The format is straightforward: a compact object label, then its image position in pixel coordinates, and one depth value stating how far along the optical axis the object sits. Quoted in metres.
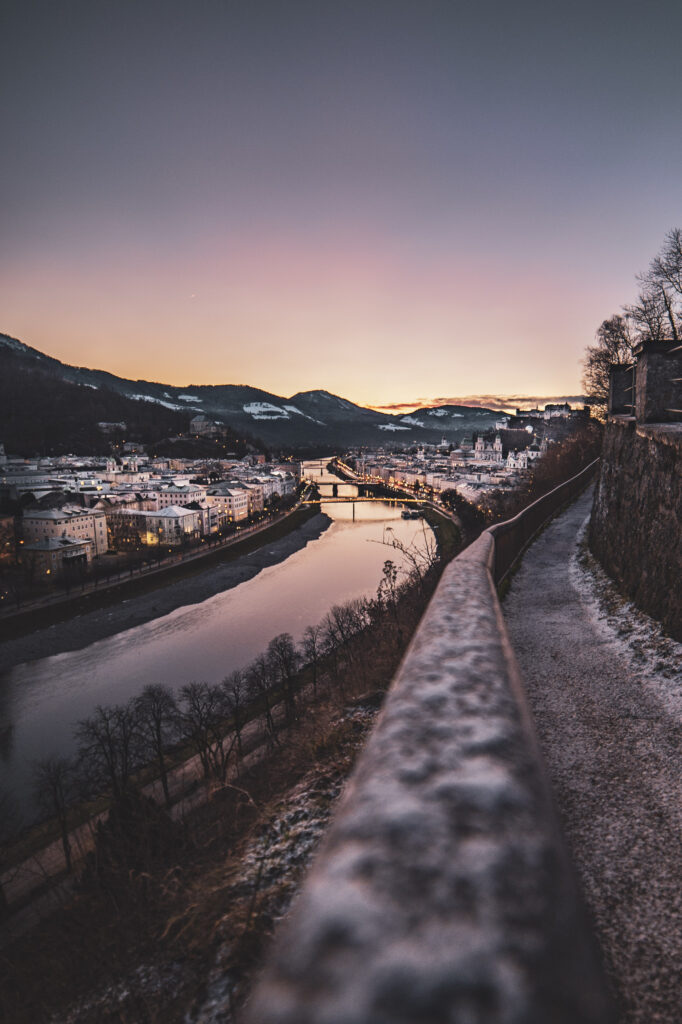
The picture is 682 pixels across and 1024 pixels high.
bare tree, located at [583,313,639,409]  22.98
